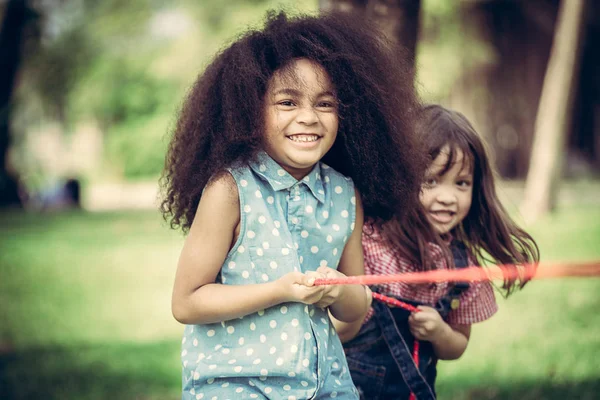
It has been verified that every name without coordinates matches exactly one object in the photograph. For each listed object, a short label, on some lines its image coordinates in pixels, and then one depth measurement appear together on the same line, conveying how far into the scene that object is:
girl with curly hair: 1.80
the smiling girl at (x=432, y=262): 2.27
